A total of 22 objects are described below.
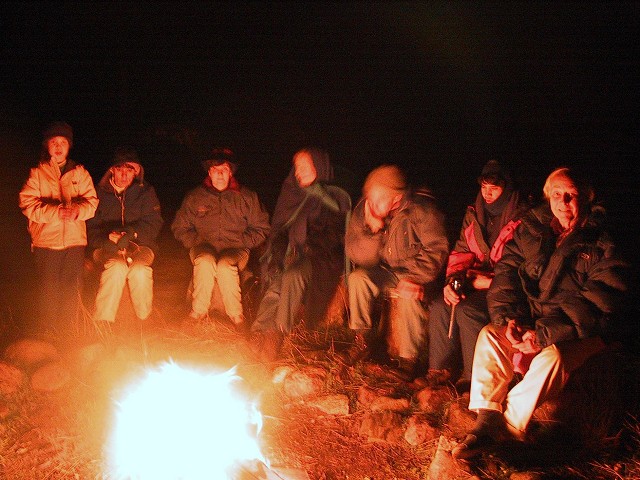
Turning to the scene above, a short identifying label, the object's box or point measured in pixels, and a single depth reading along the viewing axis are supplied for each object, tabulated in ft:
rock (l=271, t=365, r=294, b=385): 15.20
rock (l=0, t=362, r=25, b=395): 15.10
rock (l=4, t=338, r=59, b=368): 16.06
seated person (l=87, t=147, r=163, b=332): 17.52
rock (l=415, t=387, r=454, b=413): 13.56
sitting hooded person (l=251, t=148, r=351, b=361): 16.57
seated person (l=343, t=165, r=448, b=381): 15.21
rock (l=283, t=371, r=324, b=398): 14.70
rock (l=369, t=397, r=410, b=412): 13.70
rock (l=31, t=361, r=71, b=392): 15.23
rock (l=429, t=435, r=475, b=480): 11.04
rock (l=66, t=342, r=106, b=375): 16.01
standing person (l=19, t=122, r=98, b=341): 17.28
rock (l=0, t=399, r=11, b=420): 14.23
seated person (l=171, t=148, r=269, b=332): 17.84
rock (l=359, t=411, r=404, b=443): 12.96
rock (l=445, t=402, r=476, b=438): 12.65
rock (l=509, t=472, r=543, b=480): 10.66
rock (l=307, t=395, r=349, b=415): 14.12
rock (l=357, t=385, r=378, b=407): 14.07
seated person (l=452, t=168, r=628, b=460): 11.98
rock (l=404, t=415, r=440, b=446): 12.62
